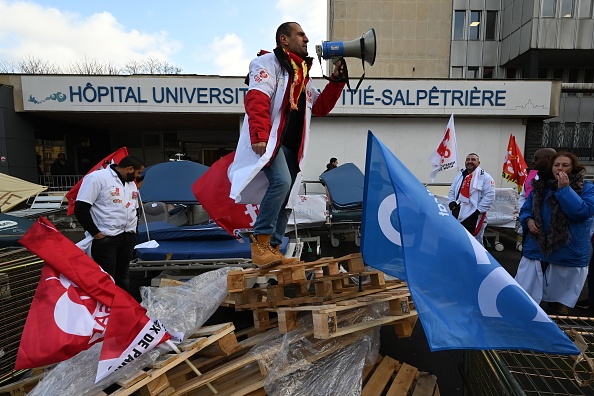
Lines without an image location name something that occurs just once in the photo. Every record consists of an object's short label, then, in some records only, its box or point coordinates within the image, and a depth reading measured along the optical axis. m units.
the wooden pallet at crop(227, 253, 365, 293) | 2.80
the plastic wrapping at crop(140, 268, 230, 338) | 2.69
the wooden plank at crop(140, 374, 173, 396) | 2.07
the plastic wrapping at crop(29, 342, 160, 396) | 2.07
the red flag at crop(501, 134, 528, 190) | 8.14
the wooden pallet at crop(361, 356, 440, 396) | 2.52
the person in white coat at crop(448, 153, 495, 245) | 5.57
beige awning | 6.53
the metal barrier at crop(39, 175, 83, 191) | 13.90
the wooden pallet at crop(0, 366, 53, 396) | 2.36
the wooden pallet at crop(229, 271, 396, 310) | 2.78
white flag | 7.39
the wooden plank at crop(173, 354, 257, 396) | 2.22
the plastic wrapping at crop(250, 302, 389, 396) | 2.33
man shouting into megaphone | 2.58
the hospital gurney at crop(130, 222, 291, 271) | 4.54
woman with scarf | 3.53
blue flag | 1.54
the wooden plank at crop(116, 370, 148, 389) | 2.00
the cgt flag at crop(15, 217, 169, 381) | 2.00
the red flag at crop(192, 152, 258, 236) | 3.32
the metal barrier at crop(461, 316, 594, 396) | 1.54
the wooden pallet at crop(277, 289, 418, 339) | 2.24
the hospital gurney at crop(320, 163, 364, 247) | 7.69
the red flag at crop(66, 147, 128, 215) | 4.75
